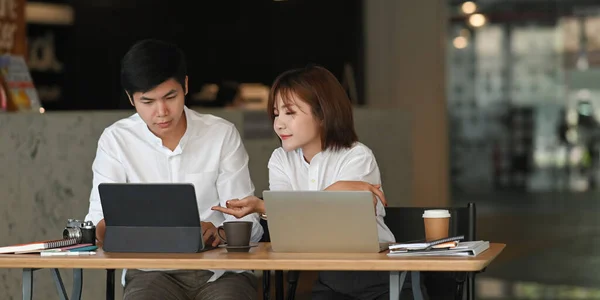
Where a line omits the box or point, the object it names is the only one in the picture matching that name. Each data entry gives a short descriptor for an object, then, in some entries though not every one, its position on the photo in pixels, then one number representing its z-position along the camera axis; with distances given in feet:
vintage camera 15.60
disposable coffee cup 15.33
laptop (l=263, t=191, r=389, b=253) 13.73
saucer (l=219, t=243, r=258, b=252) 14.83
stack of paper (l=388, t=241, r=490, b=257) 13.59
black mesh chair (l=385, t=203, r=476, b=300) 17.23
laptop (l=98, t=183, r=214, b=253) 14.37
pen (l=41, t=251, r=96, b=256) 14.35
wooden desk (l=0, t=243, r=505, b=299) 13.04
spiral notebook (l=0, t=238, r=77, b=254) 14.74
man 16.22
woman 16.23
